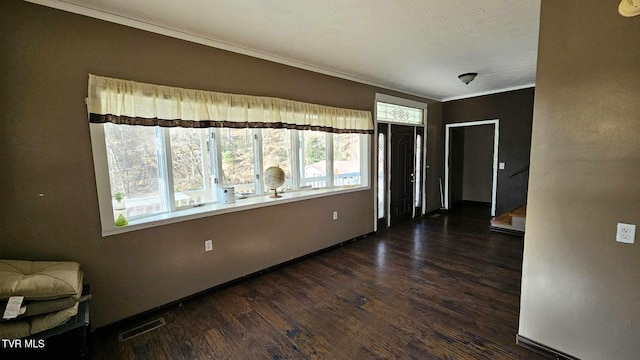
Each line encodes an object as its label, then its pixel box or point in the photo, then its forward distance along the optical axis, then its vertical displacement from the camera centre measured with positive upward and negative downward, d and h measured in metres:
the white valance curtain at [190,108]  2.19 +0.50
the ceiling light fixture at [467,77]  3.96 +1.11
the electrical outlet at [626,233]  1.62 -0.51
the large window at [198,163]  2.44 -0.06
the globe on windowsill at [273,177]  3.39 -0.25
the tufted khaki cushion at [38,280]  1.65 -0.75
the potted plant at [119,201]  2.39 -0.36
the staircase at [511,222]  4.54 -1.21
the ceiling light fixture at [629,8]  1.50 +0.79
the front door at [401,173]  5.19 -0.37
